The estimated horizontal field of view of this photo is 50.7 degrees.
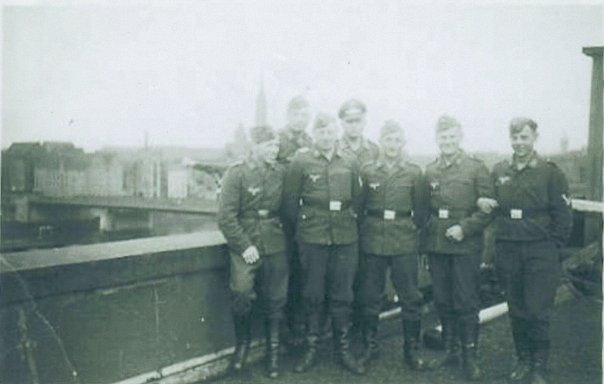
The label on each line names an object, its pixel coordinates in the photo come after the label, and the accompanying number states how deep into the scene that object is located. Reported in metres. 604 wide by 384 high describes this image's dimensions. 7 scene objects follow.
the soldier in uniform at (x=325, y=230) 3.77
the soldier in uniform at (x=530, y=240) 3.56
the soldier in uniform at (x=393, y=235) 3.82
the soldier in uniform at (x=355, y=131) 3.95
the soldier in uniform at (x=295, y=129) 4.16
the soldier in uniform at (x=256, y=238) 3.59
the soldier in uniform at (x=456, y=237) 3.72
